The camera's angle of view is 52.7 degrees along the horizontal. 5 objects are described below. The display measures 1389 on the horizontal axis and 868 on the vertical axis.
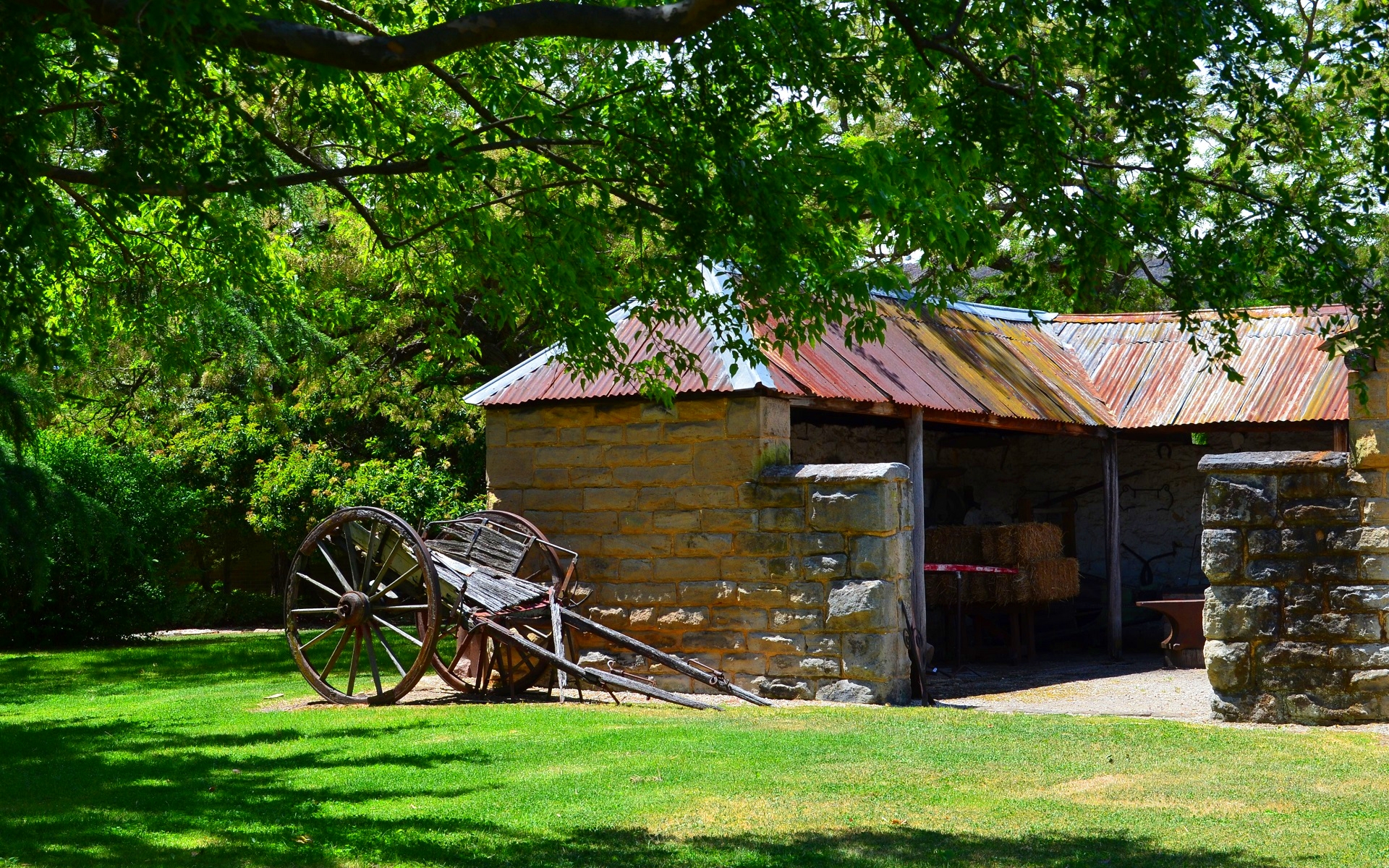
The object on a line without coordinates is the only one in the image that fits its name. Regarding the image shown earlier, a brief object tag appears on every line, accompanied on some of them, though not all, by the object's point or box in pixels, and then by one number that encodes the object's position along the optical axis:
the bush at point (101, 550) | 15.19
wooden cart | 9.91
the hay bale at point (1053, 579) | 14.28
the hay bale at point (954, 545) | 14.57
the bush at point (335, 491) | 18.05
